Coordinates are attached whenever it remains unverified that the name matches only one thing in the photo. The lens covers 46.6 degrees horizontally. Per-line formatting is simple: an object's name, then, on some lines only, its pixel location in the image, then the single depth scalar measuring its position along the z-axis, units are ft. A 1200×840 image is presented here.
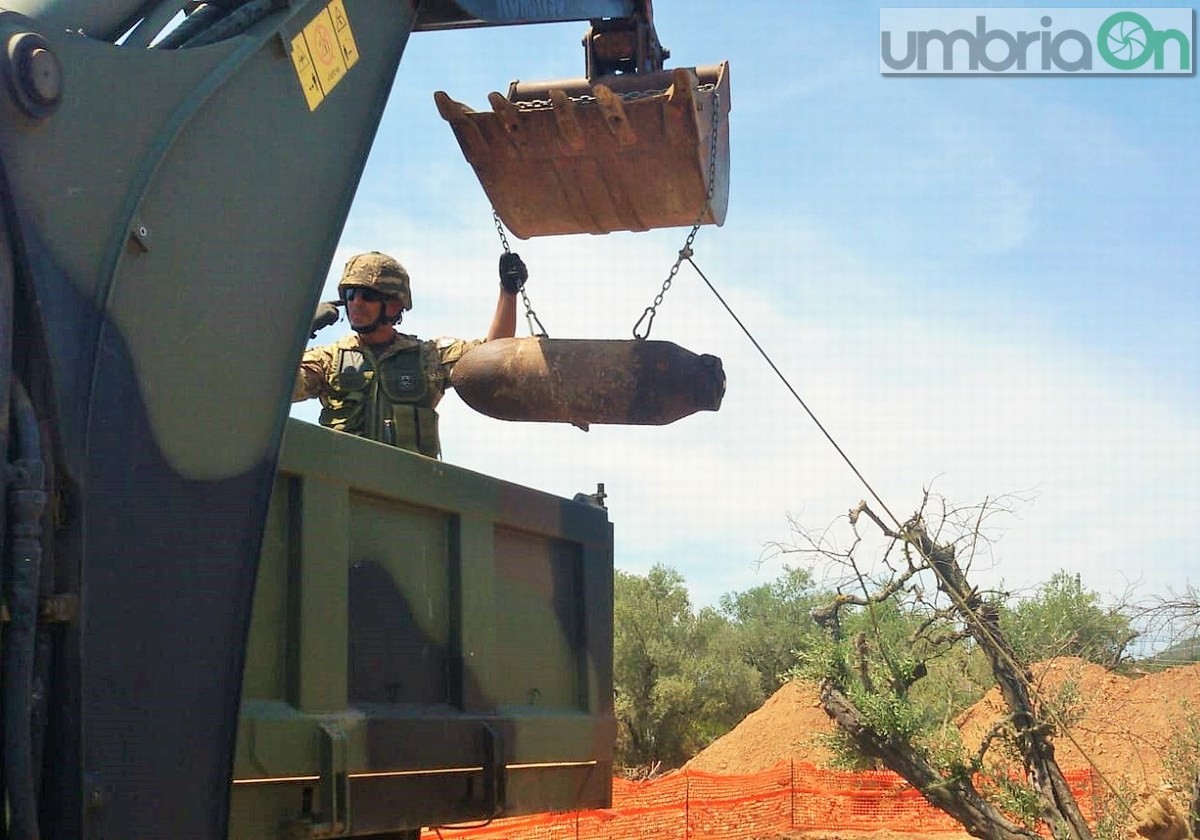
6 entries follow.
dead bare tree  33.94
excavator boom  6.29
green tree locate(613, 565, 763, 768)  85.25
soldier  15.96
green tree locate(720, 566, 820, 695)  96.12
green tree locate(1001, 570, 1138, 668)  34.68
